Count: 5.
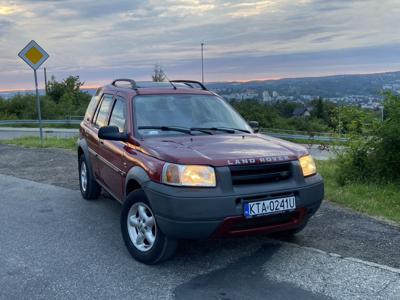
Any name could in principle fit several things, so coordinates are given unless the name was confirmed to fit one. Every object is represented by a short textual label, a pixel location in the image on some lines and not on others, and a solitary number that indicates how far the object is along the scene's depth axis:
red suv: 4.09
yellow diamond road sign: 13.44
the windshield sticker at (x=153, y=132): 5.14
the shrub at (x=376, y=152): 7.56
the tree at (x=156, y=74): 31.87
